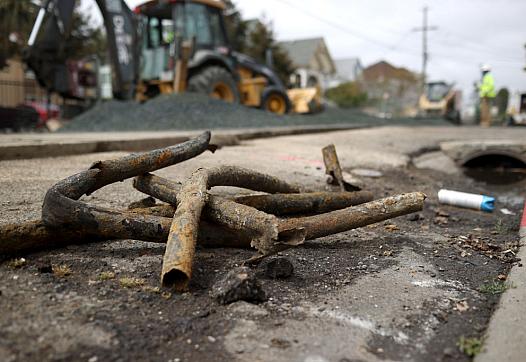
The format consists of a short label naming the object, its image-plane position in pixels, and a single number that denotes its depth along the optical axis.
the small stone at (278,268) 2.17
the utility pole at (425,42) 45.81
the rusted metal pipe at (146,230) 2.11
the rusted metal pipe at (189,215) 1.82
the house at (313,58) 48.97
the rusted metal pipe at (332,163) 3.87
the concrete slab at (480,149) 7.17
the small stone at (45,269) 2.01
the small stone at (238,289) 1.90
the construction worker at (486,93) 17.75
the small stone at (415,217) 3.69
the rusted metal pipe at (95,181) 2.12
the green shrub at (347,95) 41.56
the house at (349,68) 63.44
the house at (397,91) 41.16
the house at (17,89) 19.90
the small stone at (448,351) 1.71
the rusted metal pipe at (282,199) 2.55
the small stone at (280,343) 1.66
